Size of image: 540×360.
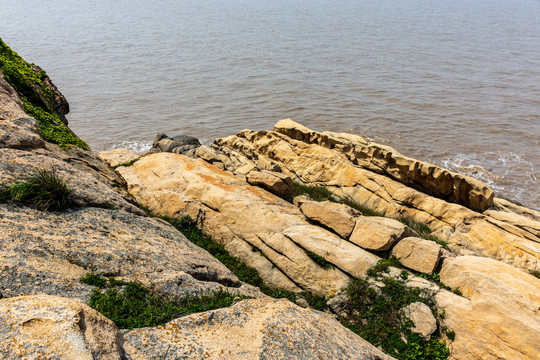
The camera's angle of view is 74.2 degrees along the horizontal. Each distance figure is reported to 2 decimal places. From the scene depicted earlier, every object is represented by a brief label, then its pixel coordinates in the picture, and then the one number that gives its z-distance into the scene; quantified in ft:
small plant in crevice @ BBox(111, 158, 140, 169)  57.32
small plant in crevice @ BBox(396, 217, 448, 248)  46.19
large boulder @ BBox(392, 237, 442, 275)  36.65
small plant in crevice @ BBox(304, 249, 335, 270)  36.88
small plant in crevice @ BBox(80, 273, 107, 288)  20.35
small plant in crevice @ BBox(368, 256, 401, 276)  36.10
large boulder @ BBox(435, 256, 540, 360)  28.86
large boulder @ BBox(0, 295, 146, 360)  12.94
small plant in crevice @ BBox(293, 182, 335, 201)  60.12
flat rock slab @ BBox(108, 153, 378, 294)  36.94
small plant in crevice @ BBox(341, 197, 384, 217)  56.09
